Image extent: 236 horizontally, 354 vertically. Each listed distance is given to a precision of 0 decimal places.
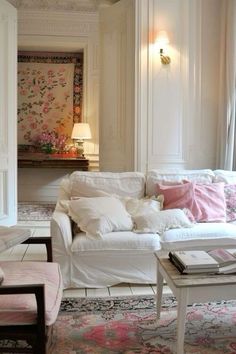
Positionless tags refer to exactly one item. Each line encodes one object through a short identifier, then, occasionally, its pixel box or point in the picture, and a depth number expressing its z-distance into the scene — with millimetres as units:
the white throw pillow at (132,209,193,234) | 3162
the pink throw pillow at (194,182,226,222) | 3527
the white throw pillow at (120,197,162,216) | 3381
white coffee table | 2016
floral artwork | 7078
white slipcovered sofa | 3010
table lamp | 6715
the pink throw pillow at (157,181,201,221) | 3527
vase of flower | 6871
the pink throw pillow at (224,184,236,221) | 3639
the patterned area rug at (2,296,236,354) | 2207
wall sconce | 4539
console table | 6543
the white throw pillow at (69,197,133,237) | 3064
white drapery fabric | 4441
